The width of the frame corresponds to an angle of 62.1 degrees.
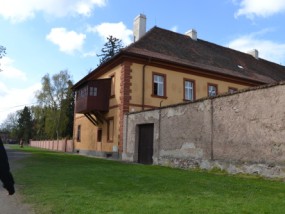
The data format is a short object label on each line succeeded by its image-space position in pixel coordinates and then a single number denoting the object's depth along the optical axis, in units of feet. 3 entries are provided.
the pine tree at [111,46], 141.03
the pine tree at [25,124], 214.01
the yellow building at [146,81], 57.01
